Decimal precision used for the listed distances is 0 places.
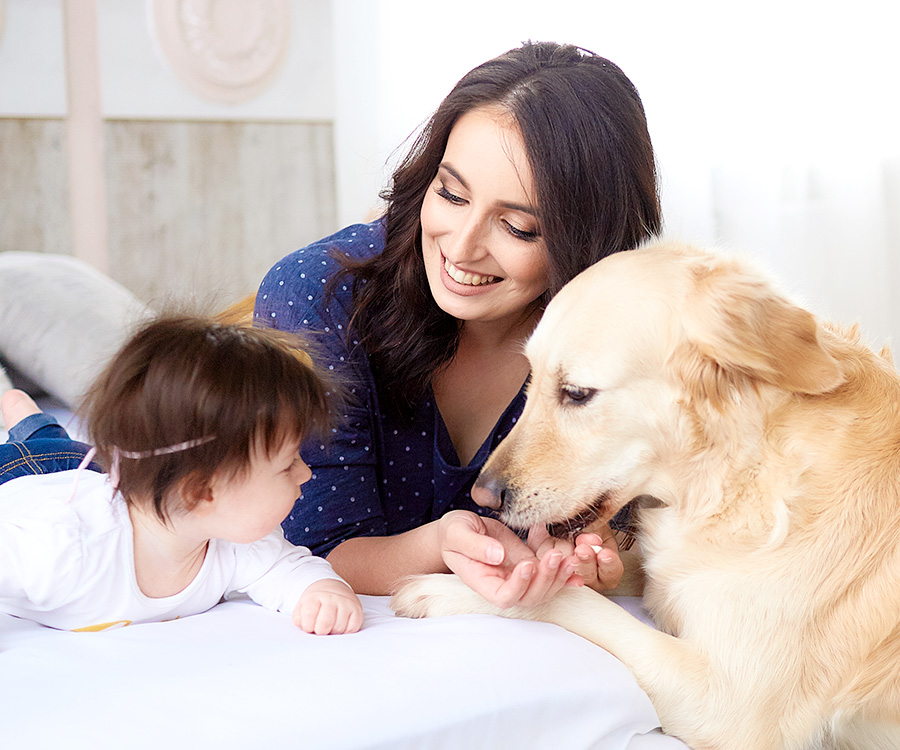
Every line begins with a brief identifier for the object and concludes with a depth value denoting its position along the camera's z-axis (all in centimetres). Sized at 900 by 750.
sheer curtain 304
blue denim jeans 152
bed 85
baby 110
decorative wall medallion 409
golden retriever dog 101
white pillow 252
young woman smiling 133
